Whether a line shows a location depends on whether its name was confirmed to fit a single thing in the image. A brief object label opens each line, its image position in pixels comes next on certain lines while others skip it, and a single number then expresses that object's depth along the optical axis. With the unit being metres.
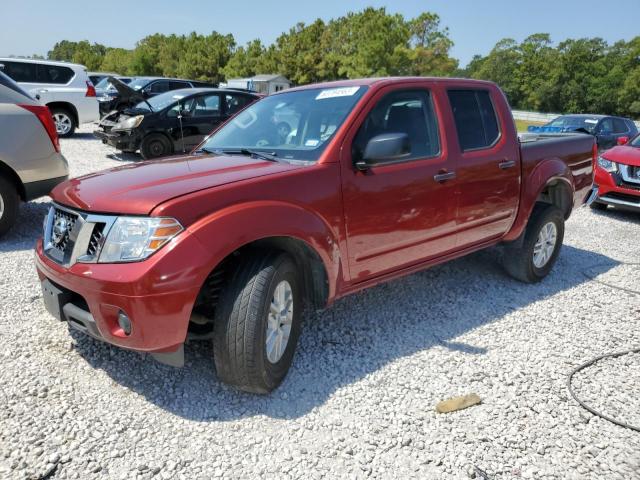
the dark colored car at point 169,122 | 10.38
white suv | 12.49
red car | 7.70
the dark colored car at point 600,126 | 13.11
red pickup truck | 2.39
